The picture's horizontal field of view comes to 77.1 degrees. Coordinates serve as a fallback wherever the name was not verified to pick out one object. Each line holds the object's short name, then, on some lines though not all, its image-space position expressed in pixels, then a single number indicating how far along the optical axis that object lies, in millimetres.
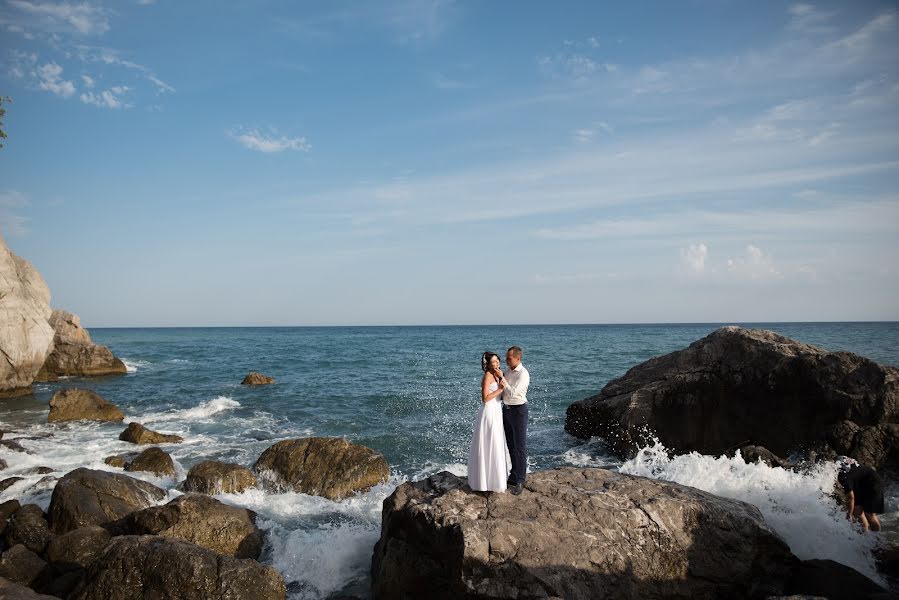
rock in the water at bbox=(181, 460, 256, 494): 13938
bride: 8961
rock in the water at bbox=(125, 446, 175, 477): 15898
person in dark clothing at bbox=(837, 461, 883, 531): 10164
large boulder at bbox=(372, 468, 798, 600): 7652
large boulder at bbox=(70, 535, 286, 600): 7930
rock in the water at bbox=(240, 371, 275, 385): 36062
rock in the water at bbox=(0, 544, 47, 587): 9148
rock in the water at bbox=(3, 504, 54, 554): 10406
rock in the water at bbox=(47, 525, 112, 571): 9570
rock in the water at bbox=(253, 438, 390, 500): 14312
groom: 9438
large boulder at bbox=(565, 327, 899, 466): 14469
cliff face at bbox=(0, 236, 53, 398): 28938
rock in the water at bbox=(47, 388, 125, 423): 23281
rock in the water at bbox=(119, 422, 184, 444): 19562
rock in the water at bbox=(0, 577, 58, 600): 6998
